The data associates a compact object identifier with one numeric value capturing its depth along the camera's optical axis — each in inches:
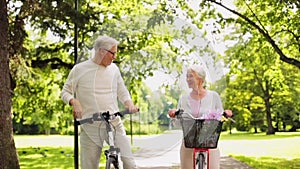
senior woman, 256.3
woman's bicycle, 254.7
